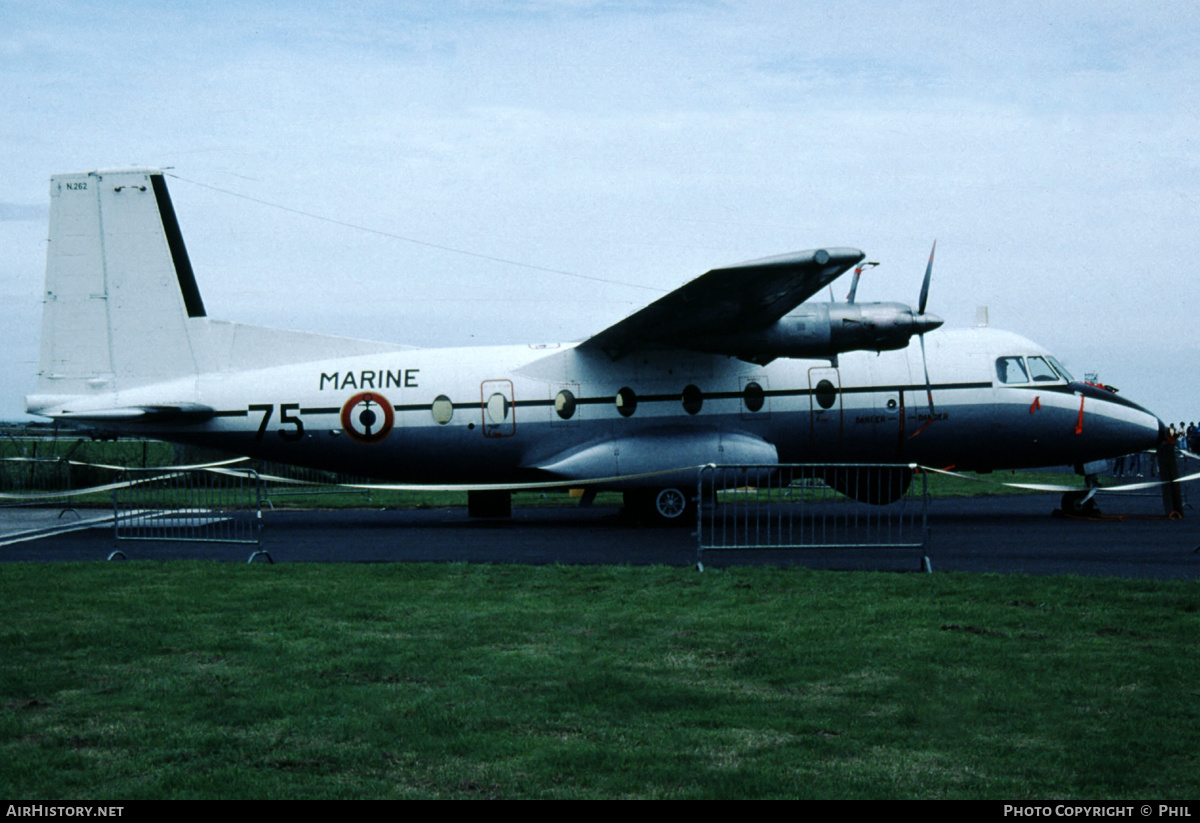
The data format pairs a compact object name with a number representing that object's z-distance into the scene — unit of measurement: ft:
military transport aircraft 61.98
